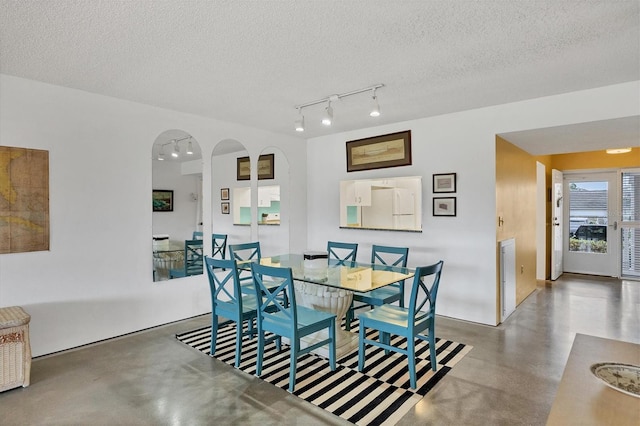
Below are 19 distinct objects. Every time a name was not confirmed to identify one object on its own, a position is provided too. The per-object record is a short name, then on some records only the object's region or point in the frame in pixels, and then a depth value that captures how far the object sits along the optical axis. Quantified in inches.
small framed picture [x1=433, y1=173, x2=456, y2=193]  163.8
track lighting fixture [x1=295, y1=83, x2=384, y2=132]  127.1
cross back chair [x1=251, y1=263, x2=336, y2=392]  98.9
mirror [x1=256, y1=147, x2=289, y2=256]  199.9
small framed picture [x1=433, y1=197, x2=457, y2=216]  164.1
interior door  248.7
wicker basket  98.8
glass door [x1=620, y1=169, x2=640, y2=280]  242.1
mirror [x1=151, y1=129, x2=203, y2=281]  153.7
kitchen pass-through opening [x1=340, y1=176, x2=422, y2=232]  178.9
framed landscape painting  179.8
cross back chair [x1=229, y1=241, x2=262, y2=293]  141.6
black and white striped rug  90.7
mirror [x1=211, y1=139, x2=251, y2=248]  176.4
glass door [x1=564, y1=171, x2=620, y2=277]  250.4
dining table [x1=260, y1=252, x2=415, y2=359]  115.4
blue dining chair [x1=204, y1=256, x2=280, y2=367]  113.8
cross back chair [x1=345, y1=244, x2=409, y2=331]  129.2
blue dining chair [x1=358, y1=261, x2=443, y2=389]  100.1
